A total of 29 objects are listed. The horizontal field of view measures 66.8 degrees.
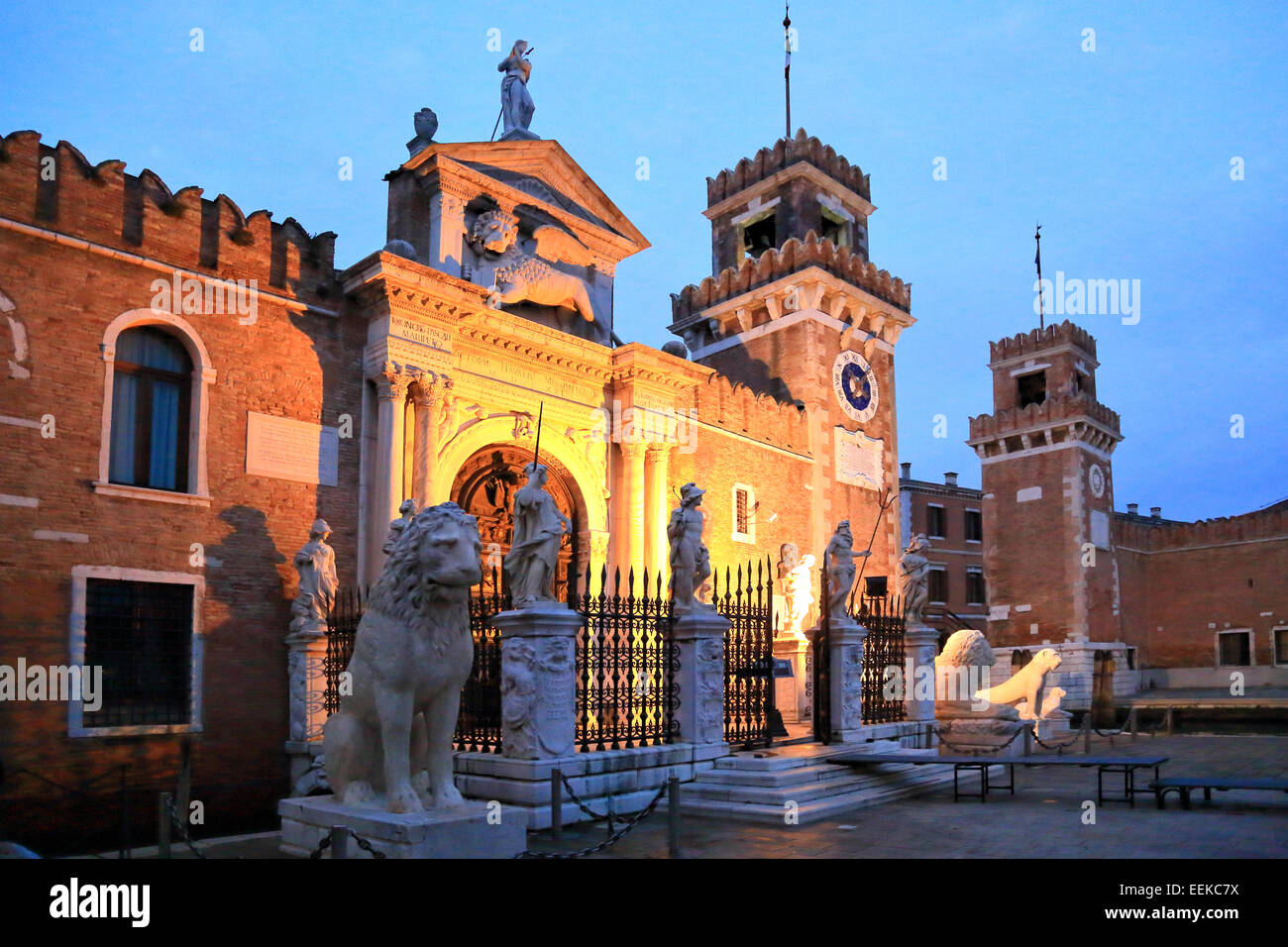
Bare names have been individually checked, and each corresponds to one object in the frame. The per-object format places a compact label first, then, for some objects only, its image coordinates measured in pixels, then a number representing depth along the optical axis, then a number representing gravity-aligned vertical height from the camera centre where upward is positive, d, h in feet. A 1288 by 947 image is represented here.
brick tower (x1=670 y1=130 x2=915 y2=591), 74.43 +21.95
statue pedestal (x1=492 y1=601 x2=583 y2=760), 30.12 -2.87
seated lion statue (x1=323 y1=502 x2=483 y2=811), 20.30 -1.69
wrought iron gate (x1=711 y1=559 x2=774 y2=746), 39.73 -3.26
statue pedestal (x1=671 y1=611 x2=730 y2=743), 35.60 -3.18
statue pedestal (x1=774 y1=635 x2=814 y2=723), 61.21 -6.11
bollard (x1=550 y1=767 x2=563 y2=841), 27.78 -6.12
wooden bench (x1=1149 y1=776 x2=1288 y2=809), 29.53 -6.11
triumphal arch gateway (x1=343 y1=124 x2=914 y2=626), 47.26 +13.31
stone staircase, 31.22 -6.75
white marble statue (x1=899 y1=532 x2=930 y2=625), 46.82 +0.13
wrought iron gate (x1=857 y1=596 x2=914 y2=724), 44.32 -3.32
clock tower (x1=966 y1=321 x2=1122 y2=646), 110.42 +10.77
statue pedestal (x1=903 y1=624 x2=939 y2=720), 47.09 -3.85
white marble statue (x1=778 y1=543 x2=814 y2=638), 68.33 +0.17
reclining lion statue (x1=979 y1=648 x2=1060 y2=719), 54.95 -5.43
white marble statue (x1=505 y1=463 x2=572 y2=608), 31.71 +1.49
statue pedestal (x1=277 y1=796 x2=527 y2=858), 19.69 -5.04
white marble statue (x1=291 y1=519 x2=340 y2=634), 41.57 +0.21
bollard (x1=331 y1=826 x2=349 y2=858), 17.03 -4.36
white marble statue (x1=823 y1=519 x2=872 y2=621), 41.93 +0.77
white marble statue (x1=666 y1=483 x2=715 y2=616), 36.94 +1.34
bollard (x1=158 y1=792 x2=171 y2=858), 21.75 -5.36
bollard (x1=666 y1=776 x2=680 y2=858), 22.90 -5.32
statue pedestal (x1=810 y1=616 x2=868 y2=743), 41.19 -3.86
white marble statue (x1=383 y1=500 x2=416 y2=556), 39.98 +3.36
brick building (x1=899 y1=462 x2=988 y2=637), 144.05 +7.38
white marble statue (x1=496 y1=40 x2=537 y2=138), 57.06 +29.24
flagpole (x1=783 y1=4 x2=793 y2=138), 88.89 +48.59
